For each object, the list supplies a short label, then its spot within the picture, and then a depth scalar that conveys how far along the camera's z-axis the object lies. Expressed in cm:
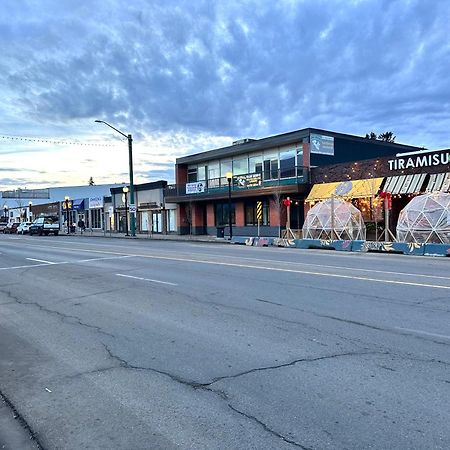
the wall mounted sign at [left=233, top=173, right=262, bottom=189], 3503
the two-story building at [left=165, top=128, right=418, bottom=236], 3234
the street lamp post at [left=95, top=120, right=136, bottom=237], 3995
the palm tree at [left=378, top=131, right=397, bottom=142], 7081
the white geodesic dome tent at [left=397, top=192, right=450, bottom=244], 2069
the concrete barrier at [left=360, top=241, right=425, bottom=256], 1972
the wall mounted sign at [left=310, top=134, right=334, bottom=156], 3189
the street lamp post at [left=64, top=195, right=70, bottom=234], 5340
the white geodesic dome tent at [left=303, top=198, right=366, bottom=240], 2495
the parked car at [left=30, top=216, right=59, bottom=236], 5116
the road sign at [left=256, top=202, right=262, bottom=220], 3331
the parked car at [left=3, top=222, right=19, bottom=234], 6330
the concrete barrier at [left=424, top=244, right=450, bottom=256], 1866
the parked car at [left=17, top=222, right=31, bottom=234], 5697
